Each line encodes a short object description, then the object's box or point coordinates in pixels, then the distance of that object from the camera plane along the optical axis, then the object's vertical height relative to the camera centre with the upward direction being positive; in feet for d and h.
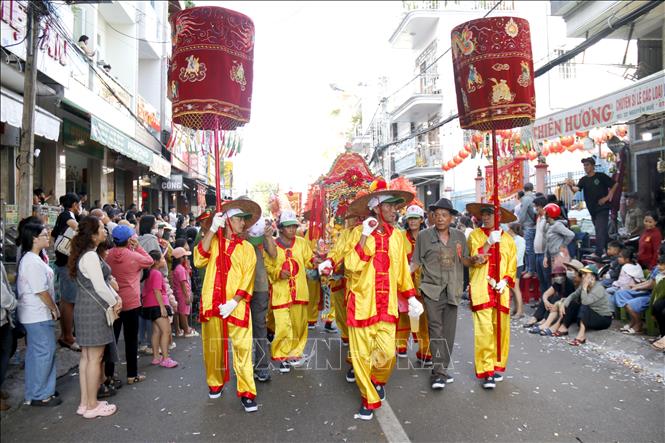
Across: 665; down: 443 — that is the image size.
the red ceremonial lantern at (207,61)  16.29 +5.63
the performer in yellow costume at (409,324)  19.71 -3.66
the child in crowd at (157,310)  19.10 -2.86
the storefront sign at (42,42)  23.43 +10.01
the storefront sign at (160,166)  47.66 +6.91
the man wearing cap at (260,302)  17.88 -2.44
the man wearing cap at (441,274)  17.04 -1.47
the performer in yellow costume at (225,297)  15.21 -1.90
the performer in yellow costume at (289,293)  19.36 -2.33
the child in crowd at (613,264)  26.89 -1.89
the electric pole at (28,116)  22.17 +5.35
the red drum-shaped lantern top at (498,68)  18.39 +5.92
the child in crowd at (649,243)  25.85 -0.76
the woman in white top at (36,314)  14.96 -2.29
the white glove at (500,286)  17.11 -1.88
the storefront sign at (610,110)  23.40 +6.20
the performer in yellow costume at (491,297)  16.81 -2.29
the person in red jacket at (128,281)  16.88 -1.52
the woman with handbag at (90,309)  14.51 -2.10
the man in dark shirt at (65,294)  20.62 -2.34
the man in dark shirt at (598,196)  30.83 +2.02
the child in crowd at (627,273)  24.79 -2.18
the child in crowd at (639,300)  23.05 -3.31
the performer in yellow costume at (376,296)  14.65 -1.92
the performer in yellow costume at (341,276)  16.83 -1.55
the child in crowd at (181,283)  23.93 -2.27
